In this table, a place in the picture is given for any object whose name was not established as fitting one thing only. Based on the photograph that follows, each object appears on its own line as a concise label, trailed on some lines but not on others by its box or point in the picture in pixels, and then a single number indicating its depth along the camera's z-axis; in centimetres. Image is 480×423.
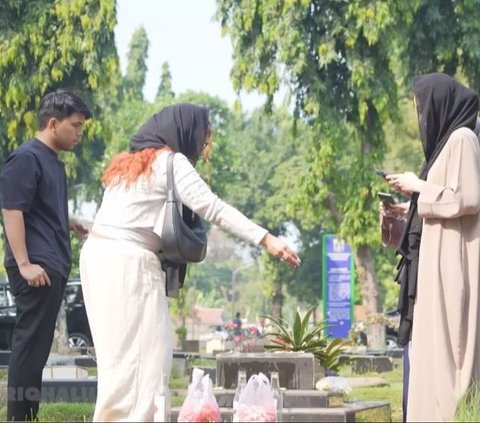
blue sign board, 4932
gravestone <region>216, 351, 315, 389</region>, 1099
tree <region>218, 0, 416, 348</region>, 3731
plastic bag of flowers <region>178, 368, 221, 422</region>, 901
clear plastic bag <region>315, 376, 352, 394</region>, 1072
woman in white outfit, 912
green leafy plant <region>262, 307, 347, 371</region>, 1188
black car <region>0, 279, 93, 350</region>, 3846
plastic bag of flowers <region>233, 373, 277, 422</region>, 894
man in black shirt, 1070
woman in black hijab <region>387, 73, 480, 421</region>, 986
